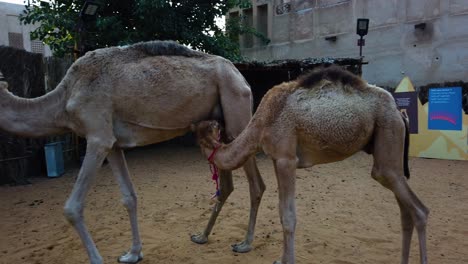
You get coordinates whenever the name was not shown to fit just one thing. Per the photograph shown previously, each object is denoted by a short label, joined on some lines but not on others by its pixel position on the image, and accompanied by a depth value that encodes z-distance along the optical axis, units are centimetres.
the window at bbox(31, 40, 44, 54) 2455
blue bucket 905
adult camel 382
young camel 330
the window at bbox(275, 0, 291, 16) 2267
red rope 375
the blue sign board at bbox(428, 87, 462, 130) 1056
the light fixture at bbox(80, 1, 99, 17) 888
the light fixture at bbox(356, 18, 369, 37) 1243
